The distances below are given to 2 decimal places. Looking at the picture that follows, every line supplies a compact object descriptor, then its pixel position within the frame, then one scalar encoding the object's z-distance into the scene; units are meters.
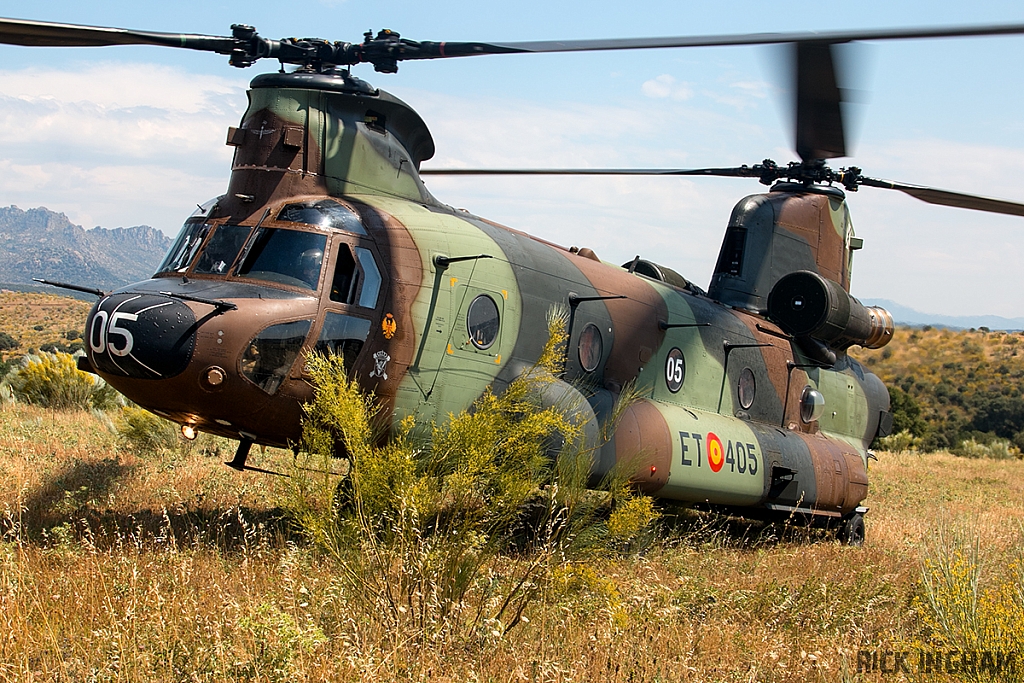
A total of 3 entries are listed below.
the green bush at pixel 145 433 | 12.41
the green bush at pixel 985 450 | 28.09
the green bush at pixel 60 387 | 16.97
